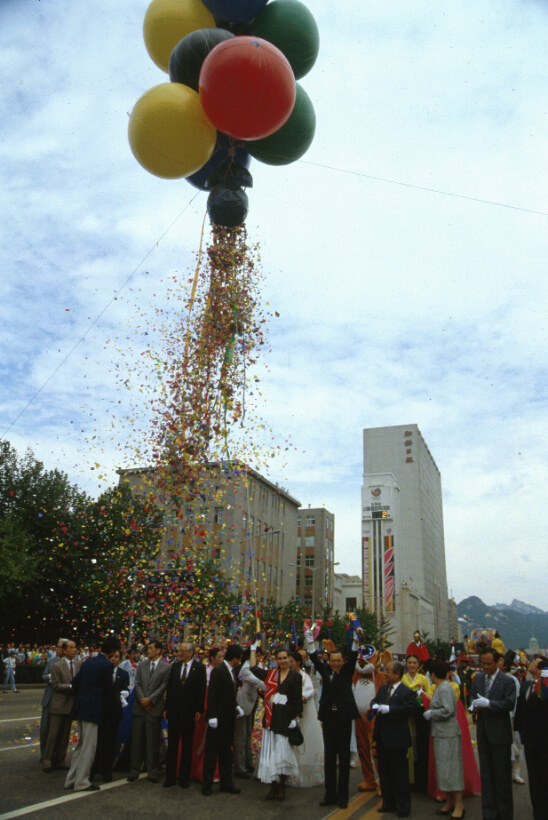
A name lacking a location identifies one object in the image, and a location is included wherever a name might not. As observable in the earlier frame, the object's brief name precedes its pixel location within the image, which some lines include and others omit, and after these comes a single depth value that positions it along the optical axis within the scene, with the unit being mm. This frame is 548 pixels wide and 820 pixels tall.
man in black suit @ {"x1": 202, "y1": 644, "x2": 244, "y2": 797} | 6578
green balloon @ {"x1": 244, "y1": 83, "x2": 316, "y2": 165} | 6547
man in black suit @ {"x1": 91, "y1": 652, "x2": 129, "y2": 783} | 6824
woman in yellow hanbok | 7141
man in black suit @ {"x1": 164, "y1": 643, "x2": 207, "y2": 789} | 6742
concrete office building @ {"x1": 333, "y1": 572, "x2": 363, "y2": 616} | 98825
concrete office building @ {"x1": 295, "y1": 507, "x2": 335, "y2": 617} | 79812
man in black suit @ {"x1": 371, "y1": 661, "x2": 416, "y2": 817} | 6109
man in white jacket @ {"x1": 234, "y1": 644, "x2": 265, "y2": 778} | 7590
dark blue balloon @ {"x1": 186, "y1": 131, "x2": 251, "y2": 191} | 6805
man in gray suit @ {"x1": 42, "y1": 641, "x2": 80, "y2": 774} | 7188
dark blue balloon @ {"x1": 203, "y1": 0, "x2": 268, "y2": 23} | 6137
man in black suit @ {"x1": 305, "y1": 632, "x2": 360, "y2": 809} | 6253
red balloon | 5324
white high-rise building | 110000
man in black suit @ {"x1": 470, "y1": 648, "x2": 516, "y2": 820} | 5742
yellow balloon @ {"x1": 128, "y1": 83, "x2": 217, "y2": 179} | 5871
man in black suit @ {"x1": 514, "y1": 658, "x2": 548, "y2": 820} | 5746
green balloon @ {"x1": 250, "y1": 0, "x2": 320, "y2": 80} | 6273
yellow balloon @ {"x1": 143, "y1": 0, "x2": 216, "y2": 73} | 6363
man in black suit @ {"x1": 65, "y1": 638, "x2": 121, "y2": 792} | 6355
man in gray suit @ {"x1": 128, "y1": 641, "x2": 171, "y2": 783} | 7039
